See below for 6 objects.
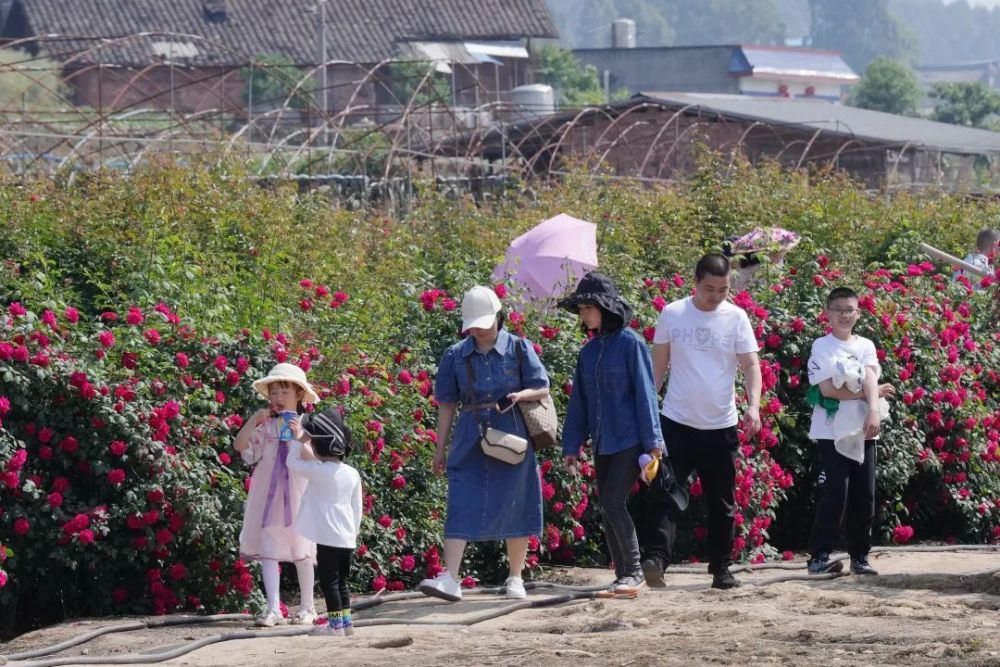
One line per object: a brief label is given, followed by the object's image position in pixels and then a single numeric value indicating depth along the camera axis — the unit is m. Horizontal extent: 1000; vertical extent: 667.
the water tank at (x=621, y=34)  199.12
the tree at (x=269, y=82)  109.75
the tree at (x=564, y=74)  145.87
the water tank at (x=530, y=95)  80.94
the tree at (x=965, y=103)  132.25
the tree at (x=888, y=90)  160.84
